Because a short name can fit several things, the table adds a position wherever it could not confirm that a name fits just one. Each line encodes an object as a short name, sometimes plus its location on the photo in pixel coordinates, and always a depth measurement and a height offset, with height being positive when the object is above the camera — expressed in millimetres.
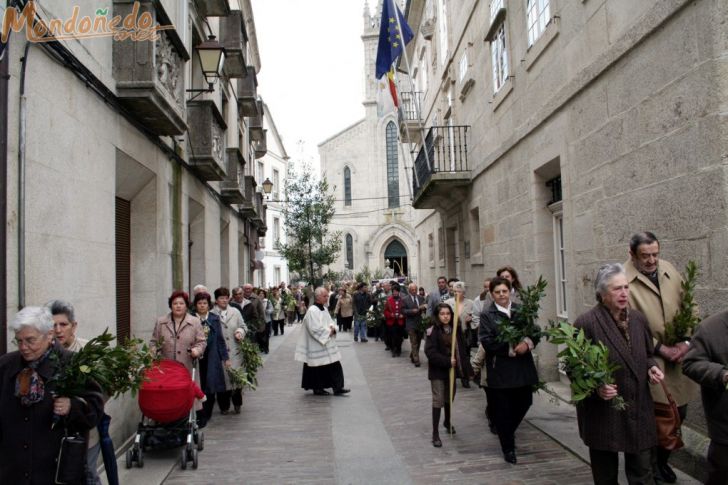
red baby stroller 5637 -1373
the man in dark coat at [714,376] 3428 -695
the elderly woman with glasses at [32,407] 3303 -756
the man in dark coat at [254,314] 12078 -907
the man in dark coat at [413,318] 12891 -1160
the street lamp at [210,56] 10348 +3940
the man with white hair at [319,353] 9492 -1363
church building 45219 +5996
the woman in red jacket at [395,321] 14070 -1304
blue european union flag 15508 +6578
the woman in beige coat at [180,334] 6570 -690
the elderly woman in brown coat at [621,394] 3879 -888
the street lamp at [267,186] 22994 +3472
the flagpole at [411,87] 14766 +4844
